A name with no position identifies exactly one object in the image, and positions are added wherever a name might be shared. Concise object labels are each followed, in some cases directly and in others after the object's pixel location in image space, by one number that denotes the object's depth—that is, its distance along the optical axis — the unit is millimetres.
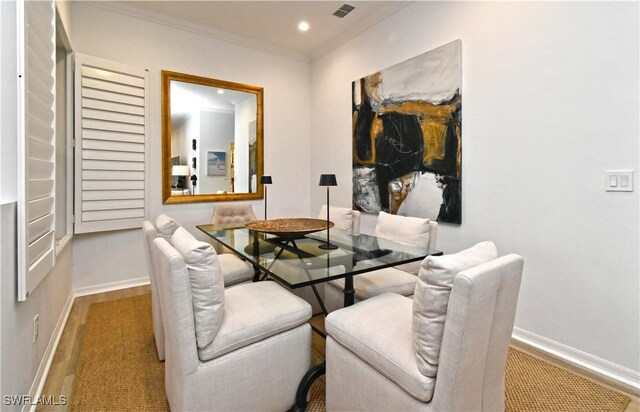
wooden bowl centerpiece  2176
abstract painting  2805
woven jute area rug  1680
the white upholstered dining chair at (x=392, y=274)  2131
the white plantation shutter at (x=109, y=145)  3100
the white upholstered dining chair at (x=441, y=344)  1093
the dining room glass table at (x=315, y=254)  1682
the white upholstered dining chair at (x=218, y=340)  1344
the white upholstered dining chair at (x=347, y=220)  3111
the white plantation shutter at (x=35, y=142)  1447
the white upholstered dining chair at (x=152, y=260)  1893
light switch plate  1854
